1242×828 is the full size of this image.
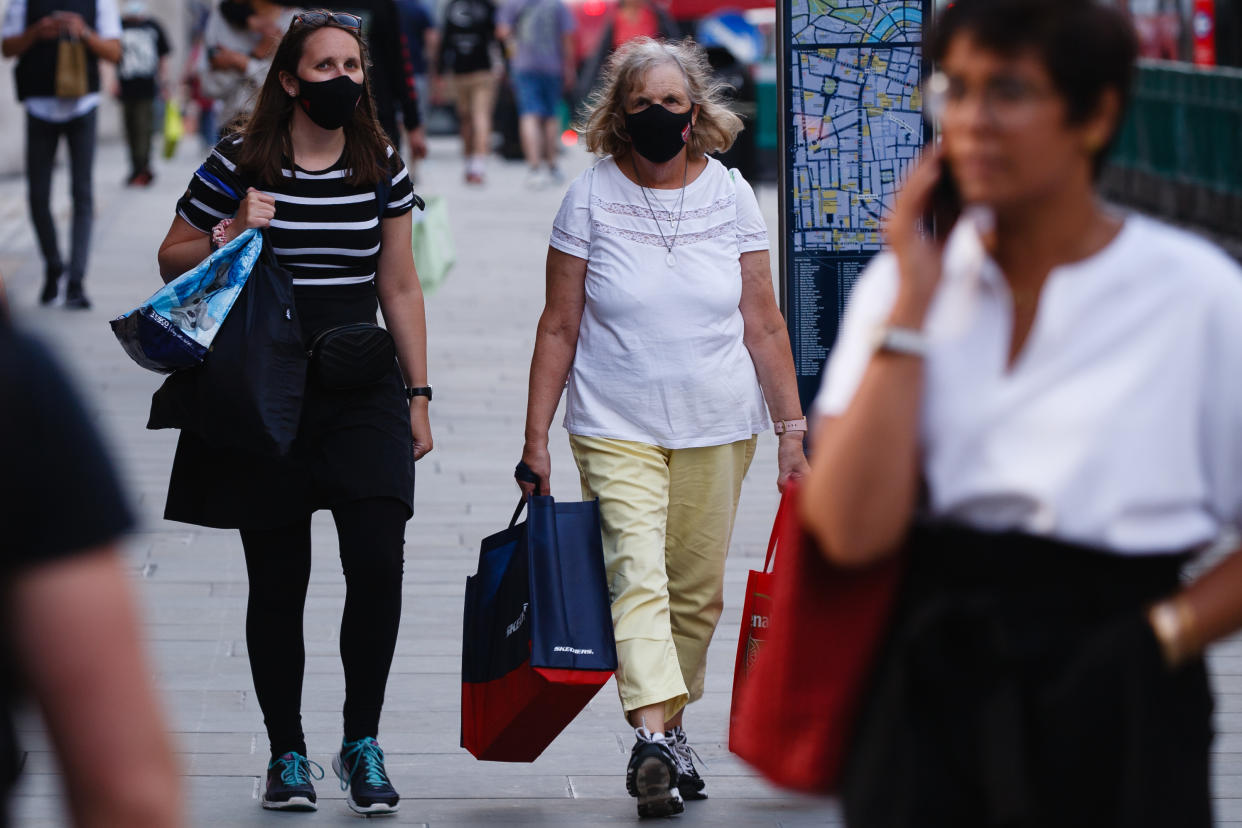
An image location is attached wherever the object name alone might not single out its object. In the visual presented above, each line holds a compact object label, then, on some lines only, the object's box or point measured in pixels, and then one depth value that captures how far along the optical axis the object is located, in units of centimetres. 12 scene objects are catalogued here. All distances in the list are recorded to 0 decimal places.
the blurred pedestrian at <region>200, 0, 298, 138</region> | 1670
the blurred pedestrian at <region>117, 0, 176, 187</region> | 3647
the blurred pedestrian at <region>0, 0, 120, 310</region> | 2144
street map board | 1007
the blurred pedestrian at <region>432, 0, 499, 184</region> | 4078
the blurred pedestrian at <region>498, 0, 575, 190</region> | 4016
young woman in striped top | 844
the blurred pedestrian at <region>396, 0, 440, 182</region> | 3386
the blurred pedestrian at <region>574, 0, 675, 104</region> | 3216
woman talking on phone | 417
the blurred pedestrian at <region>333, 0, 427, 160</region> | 1861
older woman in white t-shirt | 882
